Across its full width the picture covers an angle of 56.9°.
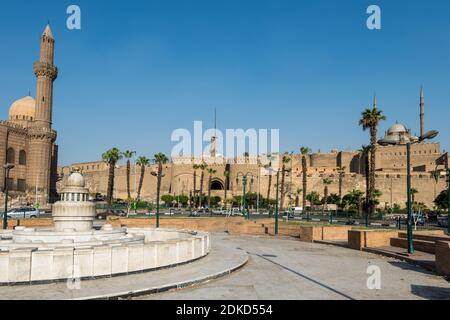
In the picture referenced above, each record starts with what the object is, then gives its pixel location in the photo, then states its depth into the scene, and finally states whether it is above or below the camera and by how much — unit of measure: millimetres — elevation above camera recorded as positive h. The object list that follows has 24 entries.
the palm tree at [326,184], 82206 +1344
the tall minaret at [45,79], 65312 +16510
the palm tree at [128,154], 61862 +4688
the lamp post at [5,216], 23953 -1893
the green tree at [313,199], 82344 -1952
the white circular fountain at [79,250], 9984 -1859
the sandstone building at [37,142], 65250 +6699
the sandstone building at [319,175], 92875 +3259
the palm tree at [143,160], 68188 +4250
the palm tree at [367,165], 39234 +2696
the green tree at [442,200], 66875 -1313
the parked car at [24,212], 38812 -2790
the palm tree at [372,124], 42188 +6878
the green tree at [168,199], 86825 -2634
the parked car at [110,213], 42188 -3107
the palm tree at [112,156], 53656 +3791
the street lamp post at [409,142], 15307 +1853
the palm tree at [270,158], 97244 +7506
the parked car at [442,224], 35031 -2776
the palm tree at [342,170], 97112 +4994
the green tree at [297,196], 91712 -1576
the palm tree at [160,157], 68244 +4806
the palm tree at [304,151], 66681 +6243
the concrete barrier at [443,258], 12403 -1988
